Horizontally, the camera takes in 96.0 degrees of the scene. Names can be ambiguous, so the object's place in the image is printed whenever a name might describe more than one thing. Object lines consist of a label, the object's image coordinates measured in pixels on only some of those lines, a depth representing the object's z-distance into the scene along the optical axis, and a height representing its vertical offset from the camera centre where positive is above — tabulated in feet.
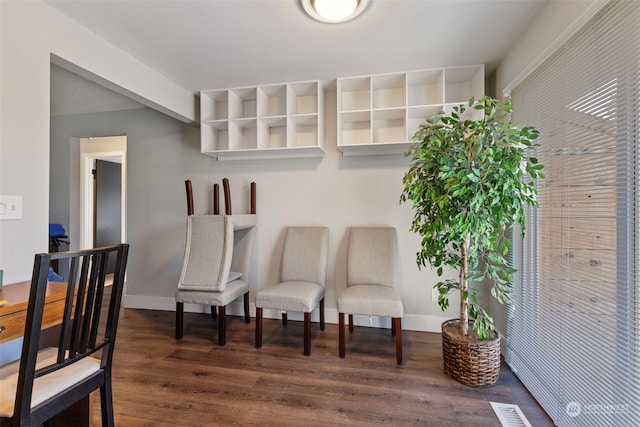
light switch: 4.75 +0.09
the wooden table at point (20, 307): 3.67 -1.29
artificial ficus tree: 5.20 +0.46
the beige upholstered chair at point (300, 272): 7.55 -1.82
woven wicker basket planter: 5.94 -3.07
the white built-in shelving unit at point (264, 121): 8.84 +2.92
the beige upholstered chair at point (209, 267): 7.92 -1.53
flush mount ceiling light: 5.34 +3.90
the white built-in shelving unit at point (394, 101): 8.03 +3.42
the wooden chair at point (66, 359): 3.07 -1.83
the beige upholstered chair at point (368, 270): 7.18 -1.68
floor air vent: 4.95 -3.60
